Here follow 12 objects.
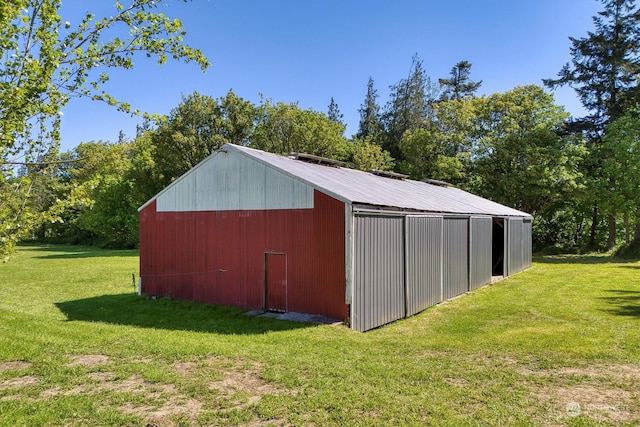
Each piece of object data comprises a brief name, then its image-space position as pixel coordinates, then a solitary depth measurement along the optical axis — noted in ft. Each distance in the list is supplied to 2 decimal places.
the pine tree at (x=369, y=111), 219.41
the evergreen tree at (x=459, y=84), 188.55
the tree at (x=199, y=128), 122.42
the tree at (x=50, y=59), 17.17
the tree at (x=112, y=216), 151.23
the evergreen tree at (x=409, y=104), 182.17
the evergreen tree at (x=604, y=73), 111.04
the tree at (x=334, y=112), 249.34
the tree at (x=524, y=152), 102.78
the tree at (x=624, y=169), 93.25
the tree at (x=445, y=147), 123.85
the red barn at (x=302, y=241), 36.40
